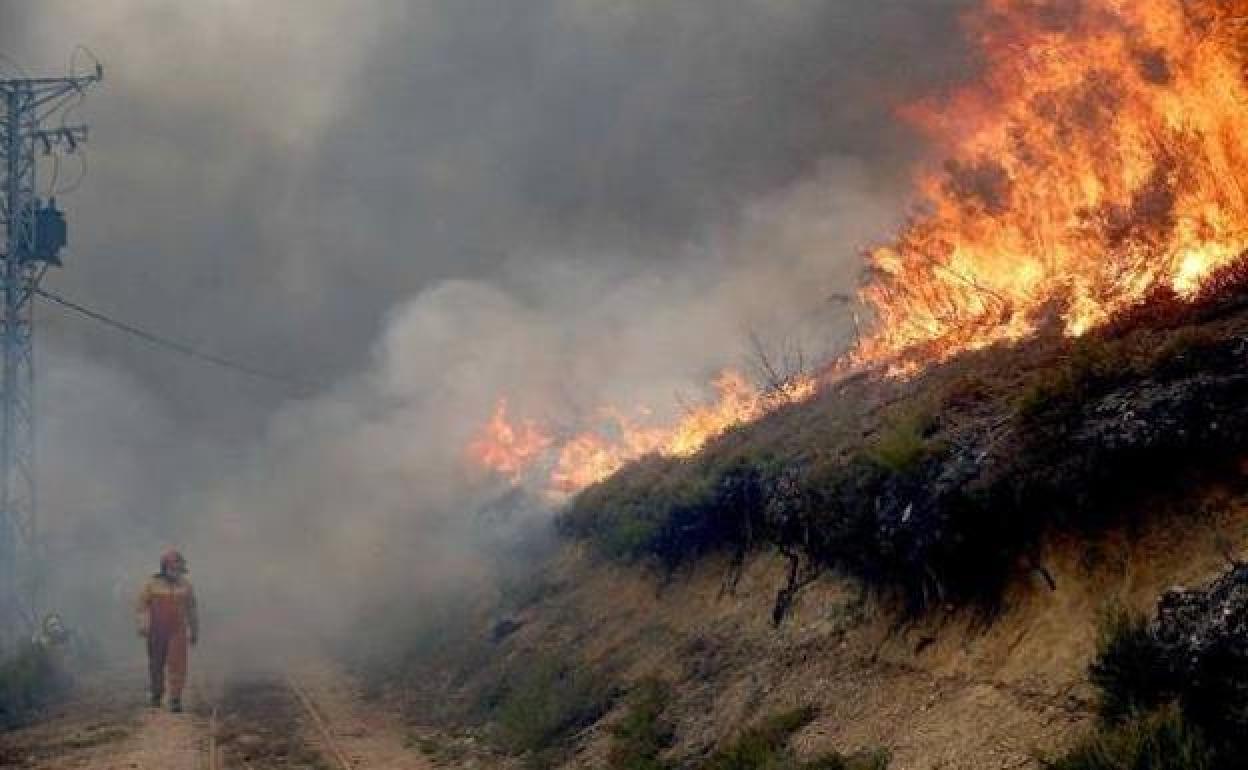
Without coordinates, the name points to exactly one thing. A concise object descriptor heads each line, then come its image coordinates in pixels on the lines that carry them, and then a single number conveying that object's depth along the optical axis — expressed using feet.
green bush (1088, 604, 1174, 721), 21.22
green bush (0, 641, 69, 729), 59.16
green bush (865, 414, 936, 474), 34.91
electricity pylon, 78.59
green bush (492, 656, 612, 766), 48.37
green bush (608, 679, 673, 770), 39.60
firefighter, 61.77
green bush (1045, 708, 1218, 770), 18.54
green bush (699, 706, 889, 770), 31.90
